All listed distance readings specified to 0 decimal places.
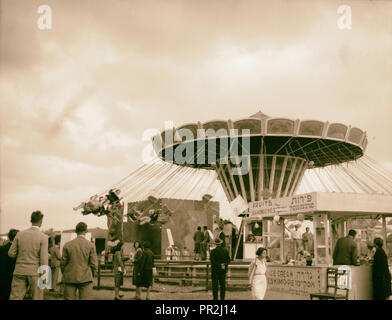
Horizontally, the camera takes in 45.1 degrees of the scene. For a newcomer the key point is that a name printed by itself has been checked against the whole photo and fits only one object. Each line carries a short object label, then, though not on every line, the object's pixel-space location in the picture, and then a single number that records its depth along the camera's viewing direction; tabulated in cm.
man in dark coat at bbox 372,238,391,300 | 1012
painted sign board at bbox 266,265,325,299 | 1280
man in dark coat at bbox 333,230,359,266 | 1110
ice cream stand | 1145
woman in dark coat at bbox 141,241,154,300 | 1260
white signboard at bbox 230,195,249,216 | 2212
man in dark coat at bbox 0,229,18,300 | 824
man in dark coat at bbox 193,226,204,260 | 2031
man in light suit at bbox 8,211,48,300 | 740
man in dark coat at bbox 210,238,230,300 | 1126
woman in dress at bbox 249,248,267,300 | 1019
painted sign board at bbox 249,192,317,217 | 1351
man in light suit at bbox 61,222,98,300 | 774
